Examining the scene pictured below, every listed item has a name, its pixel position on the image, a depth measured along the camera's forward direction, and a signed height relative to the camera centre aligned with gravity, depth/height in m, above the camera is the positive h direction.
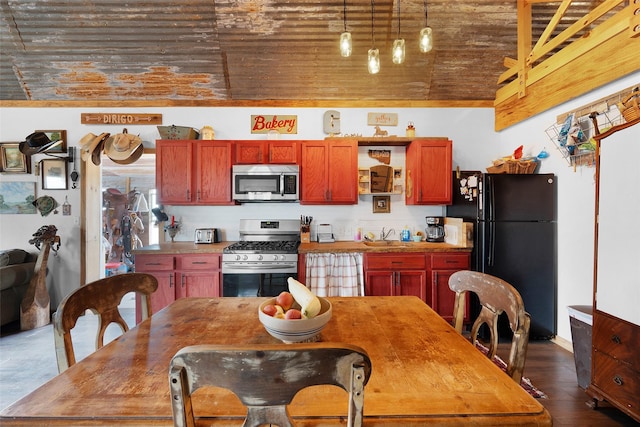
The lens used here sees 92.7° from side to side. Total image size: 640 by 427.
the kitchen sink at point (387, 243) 3.65 -0.45
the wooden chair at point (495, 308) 1.10 -0.42
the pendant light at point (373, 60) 2.10 +1.02
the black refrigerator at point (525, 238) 3.14 -0.32
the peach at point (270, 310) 1.10 -0.37
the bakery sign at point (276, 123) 4.08 +1.13
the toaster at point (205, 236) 3.88 -0.37
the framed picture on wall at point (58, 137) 3.95 +0.91
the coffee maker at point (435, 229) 3.85 -0.28
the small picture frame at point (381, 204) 4.11 +0.04
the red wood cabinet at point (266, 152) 3.77 +0.68
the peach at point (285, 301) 1.18 -0.37
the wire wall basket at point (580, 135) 2.58 +0.68
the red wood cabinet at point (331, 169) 3.76 +0.47
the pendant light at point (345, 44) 2.03 +1.10
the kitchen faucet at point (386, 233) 4.08 -0.35
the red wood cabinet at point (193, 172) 3.71 +0.43
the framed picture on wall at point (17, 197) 4.00 +0.13
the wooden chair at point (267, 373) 0.61 -0.34
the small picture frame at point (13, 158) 3.95 +0.64
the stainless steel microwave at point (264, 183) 3.69 +0.29
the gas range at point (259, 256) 3.32 -0.53
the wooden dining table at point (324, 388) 0.75 -0.52
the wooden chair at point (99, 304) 1.10 -0.41
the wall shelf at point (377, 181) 4.03 +0.35
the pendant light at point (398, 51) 1.98 +1.03
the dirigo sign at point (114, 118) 3.99 +1.17
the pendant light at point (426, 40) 1.98 +1.10
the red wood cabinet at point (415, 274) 3.39 -0.74
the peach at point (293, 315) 1.06 -0.37
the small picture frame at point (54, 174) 3.99 +0.43
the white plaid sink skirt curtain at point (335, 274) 3.38 -0.75
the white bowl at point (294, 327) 1.04 -0.41
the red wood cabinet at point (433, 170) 3.75 +0.46
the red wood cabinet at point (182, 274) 3.35 -0.74
